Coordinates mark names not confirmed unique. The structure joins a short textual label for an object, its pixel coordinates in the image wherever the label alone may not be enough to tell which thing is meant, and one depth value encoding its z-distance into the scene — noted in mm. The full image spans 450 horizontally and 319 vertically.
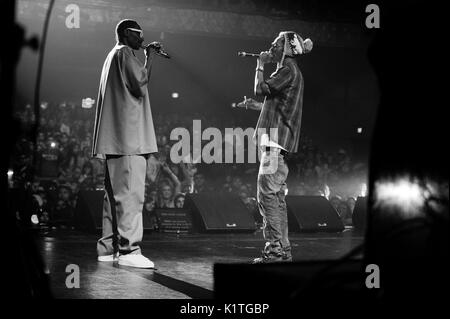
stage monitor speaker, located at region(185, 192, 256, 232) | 7621
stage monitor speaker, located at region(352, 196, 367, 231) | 9055
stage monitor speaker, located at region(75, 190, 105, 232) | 7020
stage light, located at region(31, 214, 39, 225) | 7152
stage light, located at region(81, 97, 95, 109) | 13922
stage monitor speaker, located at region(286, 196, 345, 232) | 8133
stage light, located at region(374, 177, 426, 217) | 1903
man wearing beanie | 4613
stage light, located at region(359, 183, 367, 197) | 13289
